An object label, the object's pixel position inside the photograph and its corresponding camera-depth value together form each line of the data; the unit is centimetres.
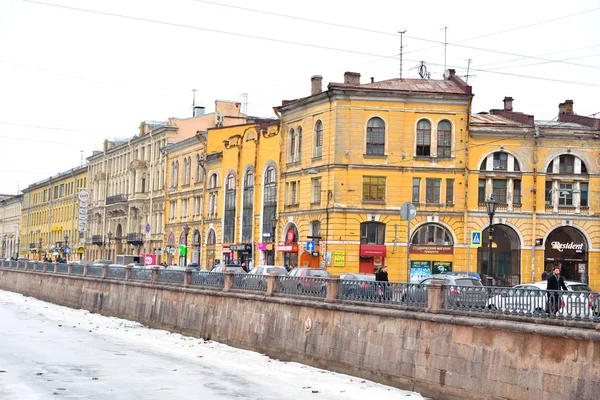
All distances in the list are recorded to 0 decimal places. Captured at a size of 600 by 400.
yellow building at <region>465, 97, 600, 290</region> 5694
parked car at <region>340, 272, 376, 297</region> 2745
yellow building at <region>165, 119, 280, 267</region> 6419
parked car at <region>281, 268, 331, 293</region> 3017
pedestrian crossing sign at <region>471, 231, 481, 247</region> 4316
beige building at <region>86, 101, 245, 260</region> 8632
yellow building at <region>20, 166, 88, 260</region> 11456
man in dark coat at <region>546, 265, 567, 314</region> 2234
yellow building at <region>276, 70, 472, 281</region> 5541
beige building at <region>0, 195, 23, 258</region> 14938
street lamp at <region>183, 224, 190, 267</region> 7775
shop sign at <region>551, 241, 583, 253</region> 5753
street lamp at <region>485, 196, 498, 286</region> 3710
